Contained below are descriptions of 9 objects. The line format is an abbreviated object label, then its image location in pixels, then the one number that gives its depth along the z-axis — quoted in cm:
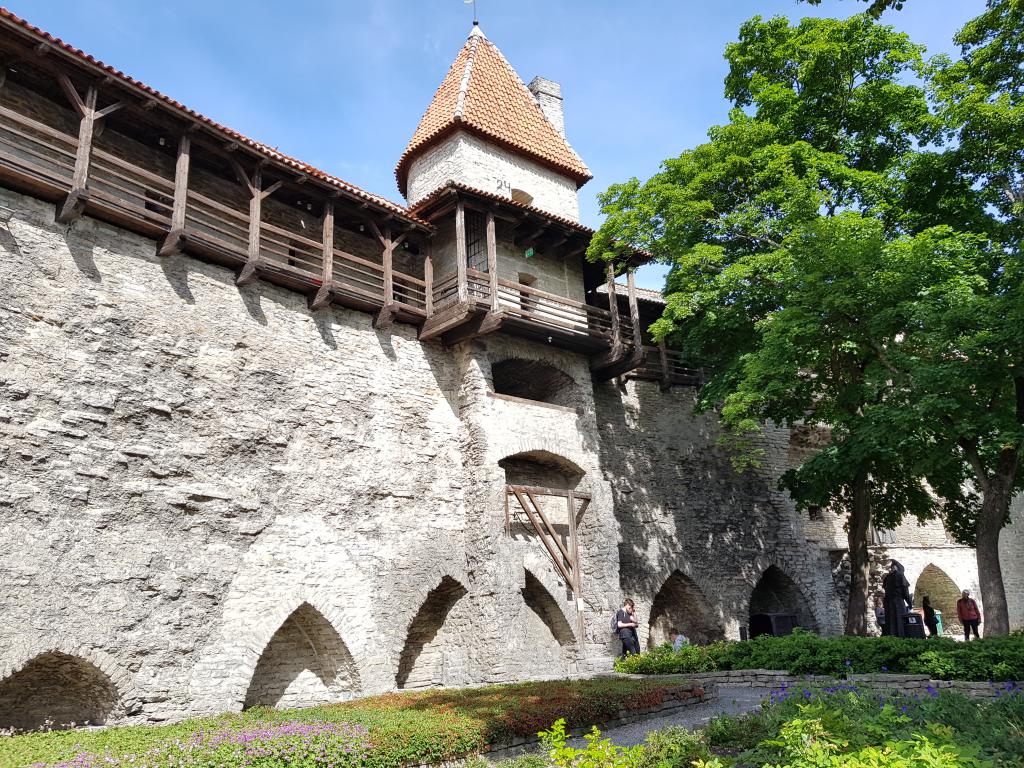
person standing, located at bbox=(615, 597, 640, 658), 1521
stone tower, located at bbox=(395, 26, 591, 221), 1983
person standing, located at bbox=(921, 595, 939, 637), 2070
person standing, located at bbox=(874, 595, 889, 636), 1959
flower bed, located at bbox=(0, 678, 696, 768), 688
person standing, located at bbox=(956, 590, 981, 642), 1923
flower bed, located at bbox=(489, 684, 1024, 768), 508
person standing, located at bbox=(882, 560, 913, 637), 1784
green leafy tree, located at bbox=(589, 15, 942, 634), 1343
